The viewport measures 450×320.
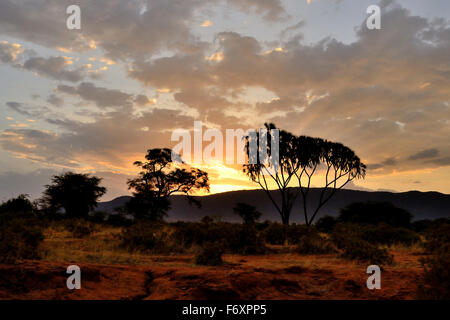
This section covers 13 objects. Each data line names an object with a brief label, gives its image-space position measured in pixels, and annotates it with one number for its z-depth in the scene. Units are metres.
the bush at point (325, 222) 33.63
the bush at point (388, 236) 16.39
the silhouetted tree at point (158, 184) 39.72
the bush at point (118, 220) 31.04
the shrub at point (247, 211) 45.66
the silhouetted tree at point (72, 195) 33.28
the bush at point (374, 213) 34.56
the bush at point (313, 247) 12.84
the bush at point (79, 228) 16.95
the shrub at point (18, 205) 25.20
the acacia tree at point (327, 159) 32.47
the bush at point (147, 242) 12.25
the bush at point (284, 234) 17.39
